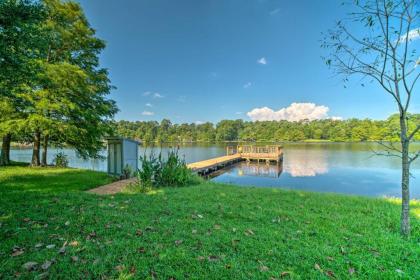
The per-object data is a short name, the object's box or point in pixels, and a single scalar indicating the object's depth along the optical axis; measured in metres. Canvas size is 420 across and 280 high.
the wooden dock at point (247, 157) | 19.55
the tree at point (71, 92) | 9.55
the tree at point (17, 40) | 4.02
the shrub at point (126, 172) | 9.47
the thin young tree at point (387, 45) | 3.45
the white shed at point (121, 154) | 9.59
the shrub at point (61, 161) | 12.30
